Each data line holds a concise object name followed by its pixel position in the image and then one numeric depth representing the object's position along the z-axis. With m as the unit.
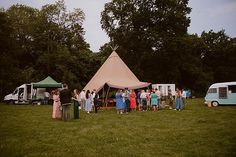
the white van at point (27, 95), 30.23
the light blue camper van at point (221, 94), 22.52
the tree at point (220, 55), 57.31
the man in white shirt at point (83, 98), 22.01
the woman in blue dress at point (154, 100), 20.46
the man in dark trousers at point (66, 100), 14.31
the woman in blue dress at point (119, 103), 18.69
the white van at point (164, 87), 36.31
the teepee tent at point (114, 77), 24.50
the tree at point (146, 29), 36.53
